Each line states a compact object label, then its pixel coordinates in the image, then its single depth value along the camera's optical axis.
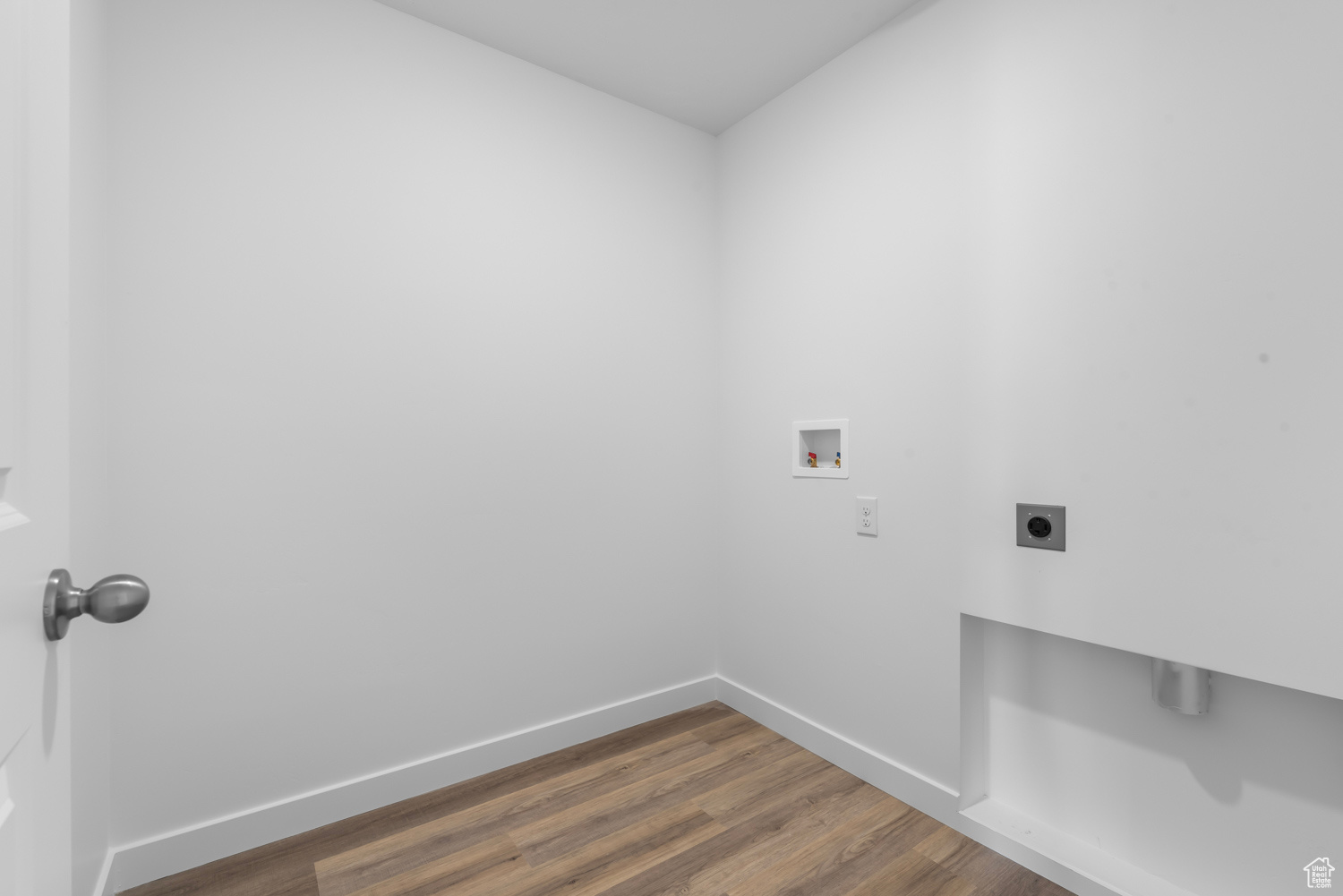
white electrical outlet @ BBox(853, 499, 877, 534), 2.00
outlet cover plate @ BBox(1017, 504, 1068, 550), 1.54
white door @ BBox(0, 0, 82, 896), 0.50
